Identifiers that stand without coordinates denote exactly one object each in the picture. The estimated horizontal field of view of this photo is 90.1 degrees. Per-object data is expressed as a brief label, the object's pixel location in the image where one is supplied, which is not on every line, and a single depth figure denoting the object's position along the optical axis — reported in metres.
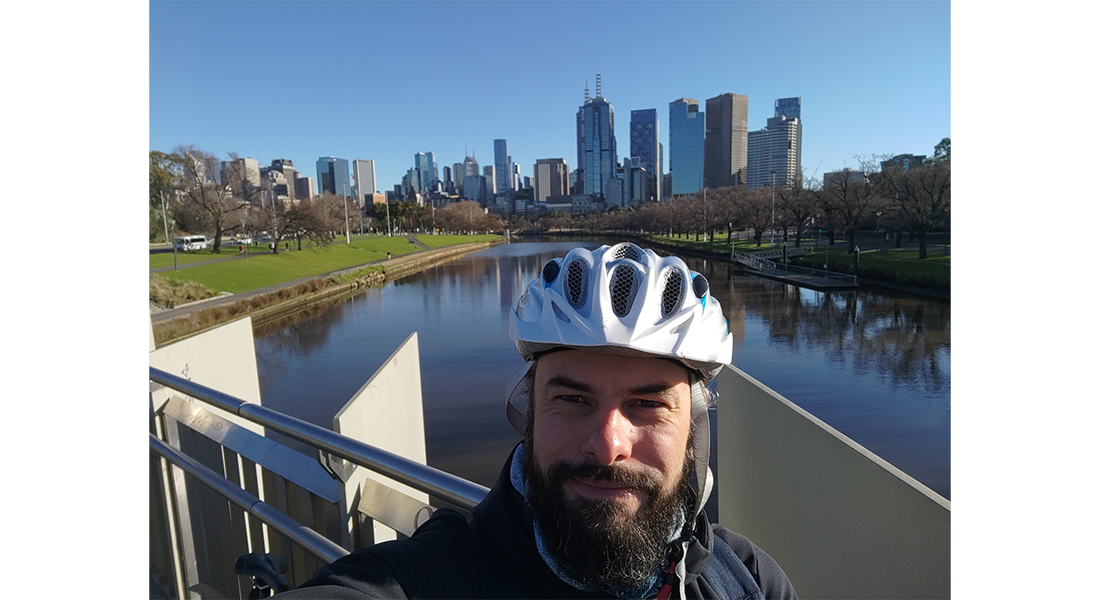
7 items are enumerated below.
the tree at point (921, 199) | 35.59
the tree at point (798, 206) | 51.31
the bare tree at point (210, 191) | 44.44
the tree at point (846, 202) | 44.81
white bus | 46.96
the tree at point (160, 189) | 44.50
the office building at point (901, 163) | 44.93
